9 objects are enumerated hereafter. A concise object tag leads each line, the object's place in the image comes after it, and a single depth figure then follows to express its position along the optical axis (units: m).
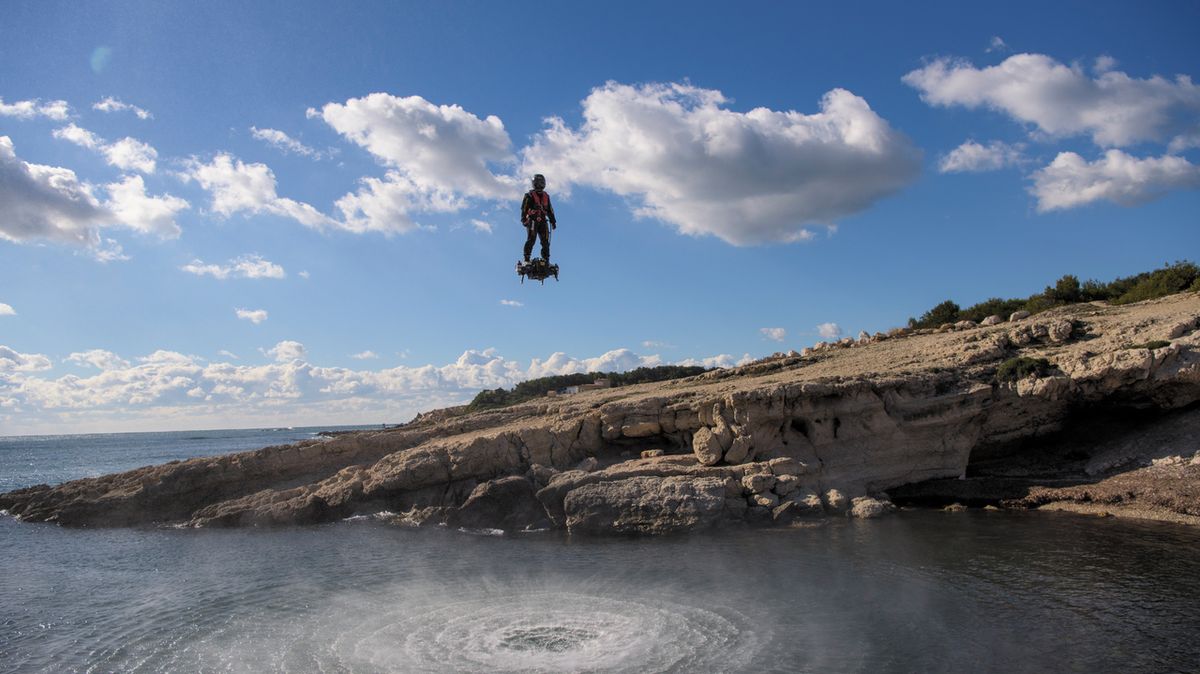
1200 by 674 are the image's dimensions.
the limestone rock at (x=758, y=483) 22.30
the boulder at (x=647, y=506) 21.03
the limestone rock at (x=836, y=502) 22.53
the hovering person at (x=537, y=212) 14.35
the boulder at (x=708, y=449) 23.51
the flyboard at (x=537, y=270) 14.79
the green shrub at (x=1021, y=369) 25.25
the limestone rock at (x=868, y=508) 22.16
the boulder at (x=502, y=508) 22.98
